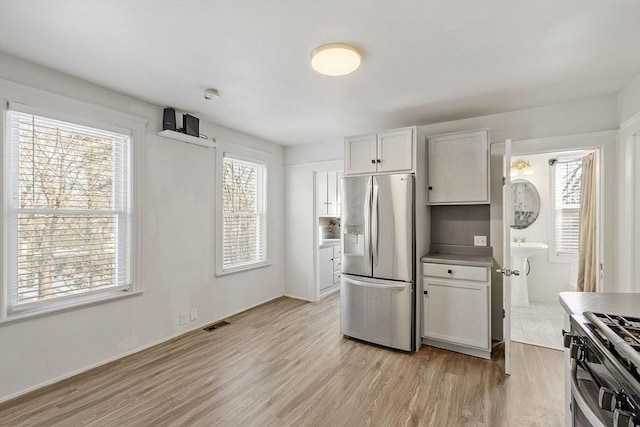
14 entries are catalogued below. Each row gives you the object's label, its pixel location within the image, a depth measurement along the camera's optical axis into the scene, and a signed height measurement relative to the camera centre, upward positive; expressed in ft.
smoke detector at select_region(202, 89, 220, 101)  8.93 +3.56
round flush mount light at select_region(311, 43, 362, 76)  6.49 +3.41
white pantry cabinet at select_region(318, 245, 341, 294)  16.66 -3.18
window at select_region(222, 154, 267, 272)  13.28 -0.05
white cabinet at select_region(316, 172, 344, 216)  17.69 +1.16
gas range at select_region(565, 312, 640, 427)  2.77 -1.69
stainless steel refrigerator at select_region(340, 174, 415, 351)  9.87 -1.63
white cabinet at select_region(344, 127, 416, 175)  10.13 +2.13
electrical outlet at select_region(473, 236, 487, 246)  10.81 -1.01
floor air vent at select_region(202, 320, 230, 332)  11.69 -4.50
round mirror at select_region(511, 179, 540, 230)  15.46 +0.48
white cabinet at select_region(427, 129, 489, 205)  9.99 +1.52
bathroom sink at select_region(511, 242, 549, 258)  13.98 -1.71
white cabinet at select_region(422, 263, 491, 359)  9.36 -3.09
